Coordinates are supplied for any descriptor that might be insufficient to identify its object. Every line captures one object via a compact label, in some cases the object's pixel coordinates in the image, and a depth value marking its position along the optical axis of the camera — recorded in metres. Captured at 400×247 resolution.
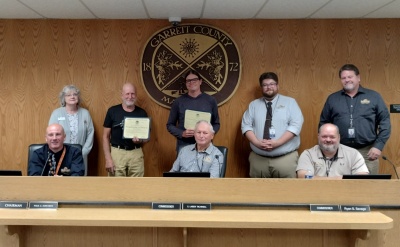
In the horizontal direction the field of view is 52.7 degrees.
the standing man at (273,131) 4.14
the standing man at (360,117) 3.91
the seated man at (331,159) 2.92
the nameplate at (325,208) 2.18
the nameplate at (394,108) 4.82
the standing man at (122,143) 4.39
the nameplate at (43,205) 2.21
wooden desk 2.20
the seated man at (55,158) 3.02
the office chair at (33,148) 3.29
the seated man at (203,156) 3.30
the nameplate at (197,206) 2.20
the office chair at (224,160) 3.34
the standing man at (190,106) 4.33
